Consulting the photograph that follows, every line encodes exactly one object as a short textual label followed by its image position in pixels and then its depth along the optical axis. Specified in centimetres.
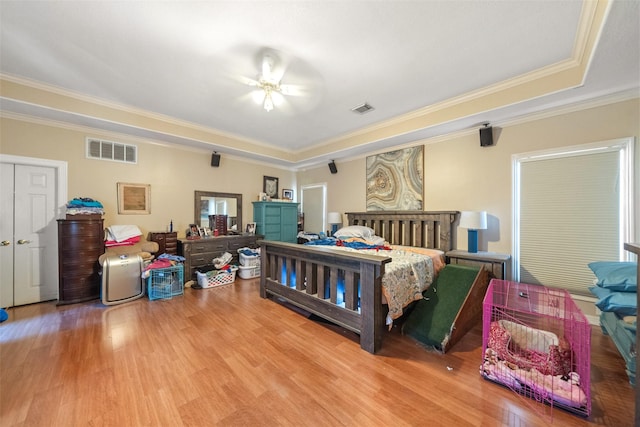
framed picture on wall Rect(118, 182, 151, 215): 366
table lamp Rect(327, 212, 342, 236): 477
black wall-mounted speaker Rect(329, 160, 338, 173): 511
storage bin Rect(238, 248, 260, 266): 437
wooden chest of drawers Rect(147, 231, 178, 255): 386
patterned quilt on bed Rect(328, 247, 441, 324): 214
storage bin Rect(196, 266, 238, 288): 381
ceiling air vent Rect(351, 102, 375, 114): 322
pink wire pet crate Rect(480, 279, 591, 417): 146
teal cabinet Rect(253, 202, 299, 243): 503
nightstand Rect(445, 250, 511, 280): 271
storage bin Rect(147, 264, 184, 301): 330
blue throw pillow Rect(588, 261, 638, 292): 163
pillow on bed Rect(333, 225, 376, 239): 382
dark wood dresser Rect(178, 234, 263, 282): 392
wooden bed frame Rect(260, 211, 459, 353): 205
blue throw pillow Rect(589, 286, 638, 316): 153
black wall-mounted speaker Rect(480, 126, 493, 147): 311
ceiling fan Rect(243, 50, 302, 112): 219
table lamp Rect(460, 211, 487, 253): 296
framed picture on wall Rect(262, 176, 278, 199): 554
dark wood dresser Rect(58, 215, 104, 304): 303
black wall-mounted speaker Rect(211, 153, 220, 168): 457
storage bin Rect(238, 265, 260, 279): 436
